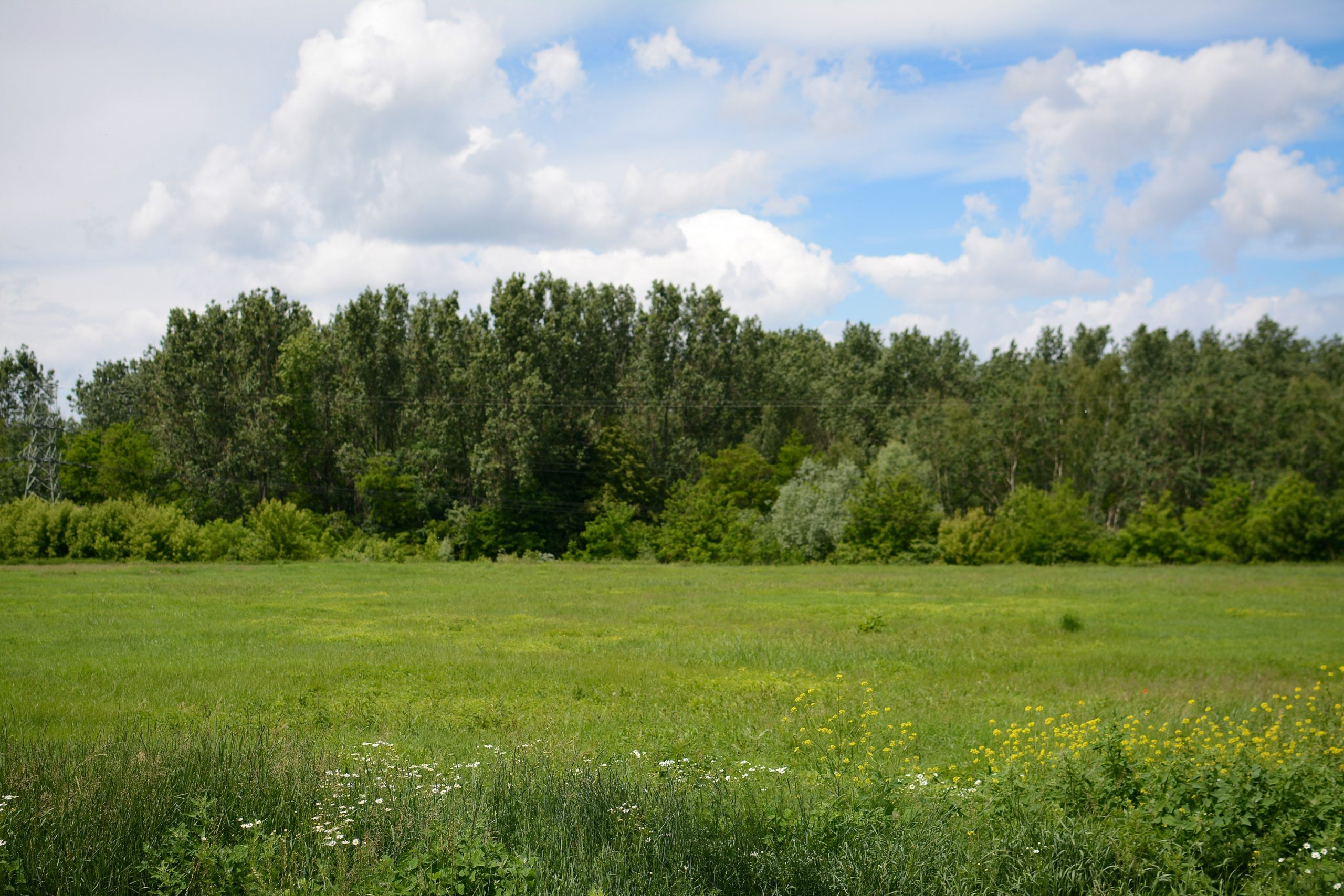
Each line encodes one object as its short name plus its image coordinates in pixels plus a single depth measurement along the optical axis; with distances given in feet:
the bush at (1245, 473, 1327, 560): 161.89
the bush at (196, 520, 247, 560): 155.02
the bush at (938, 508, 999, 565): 165.78
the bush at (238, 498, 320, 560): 159.63
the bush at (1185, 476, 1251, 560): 166.50
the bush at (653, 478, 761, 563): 176.76
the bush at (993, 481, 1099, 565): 168.76
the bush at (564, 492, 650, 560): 188.03
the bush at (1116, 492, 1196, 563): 167.53
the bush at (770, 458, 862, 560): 173.99
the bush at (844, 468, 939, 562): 168.55
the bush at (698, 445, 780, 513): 204.64
